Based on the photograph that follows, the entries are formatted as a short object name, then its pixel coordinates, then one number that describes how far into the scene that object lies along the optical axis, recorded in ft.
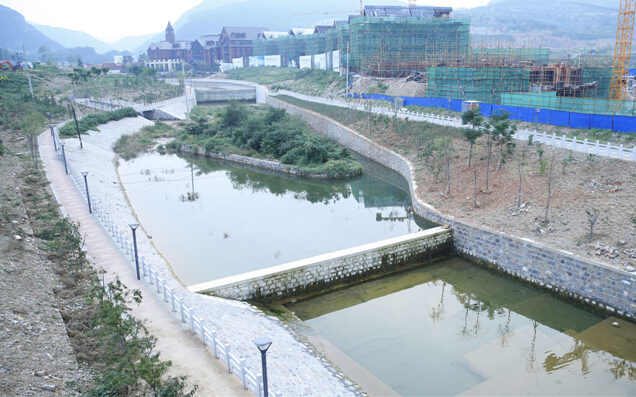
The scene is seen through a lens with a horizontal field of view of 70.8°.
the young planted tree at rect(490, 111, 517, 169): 75.87
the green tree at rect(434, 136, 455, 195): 84.86
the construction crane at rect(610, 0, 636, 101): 134.62
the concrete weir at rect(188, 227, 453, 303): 48.96
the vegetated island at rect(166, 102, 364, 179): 108.06
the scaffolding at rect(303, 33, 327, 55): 280.10
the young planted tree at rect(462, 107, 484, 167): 78.18
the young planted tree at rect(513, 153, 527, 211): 72.08
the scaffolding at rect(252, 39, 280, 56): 349.31
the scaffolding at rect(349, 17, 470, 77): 196.54
